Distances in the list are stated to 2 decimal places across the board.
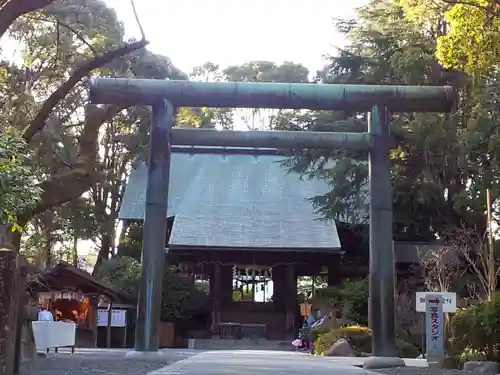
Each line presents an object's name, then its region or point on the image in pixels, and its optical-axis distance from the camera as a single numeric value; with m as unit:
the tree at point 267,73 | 35.41
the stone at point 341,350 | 15.08
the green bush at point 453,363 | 11.52
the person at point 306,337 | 20.52
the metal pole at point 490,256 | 15.60
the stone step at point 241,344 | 22.45
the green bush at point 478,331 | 10.69
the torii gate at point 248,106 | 11.02
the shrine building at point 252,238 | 24.66
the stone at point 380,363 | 10.48
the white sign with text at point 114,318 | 22.95
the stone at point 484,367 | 10.22
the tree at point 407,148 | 20.14
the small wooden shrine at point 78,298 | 20.39
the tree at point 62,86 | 13.60
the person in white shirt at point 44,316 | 14.92
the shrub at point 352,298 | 20.20
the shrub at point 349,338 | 15.97
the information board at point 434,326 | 14.30
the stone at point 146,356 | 10.52
